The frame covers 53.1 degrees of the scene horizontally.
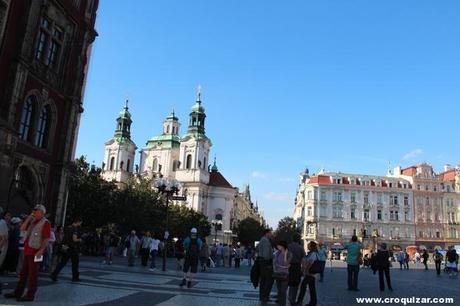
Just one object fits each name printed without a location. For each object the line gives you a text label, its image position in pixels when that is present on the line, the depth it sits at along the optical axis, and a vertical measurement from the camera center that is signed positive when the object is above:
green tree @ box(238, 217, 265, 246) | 108.62 +7.23
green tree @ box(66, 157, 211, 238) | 44.38 +5.06
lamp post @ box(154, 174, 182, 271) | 27.33 +4.26
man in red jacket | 9.42 +0.05
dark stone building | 21.12 +7.88
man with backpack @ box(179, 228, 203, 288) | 15.16 +0.14
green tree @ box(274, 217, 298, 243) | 118.19 +11.91
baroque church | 99.94 +20.80
